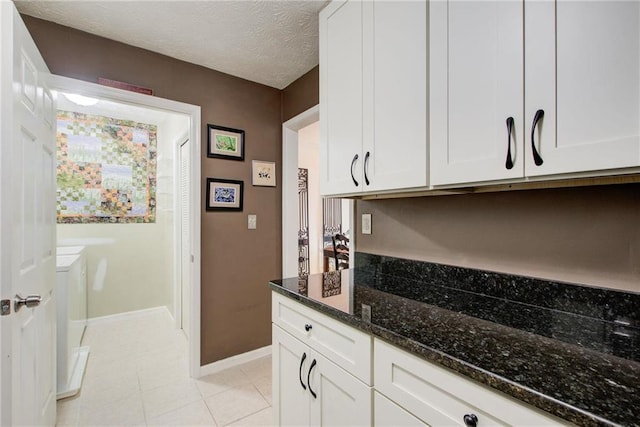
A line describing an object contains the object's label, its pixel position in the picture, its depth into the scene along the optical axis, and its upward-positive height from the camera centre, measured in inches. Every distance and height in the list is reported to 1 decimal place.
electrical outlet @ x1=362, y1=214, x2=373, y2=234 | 68.3 -2.7
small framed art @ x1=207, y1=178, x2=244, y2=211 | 90.3 +5.5
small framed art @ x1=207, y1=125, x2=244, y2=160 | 90.4 +21.8
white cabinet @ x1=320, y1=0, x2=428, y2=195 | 44.6 +20.3
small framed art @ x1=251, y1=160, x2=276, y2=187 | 99.0 +13.3
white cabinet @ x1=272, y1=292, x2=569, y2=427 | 26.5 -20.2
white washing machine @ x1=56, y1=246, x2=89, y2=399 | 77.2 -33.0
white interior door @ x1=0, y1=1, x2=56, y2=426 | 41.1 -2.2
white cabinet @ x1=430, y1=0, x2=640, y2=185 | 27.9 +13.9
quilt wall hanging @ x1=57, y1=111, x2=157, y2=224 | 124.4 +18.8
